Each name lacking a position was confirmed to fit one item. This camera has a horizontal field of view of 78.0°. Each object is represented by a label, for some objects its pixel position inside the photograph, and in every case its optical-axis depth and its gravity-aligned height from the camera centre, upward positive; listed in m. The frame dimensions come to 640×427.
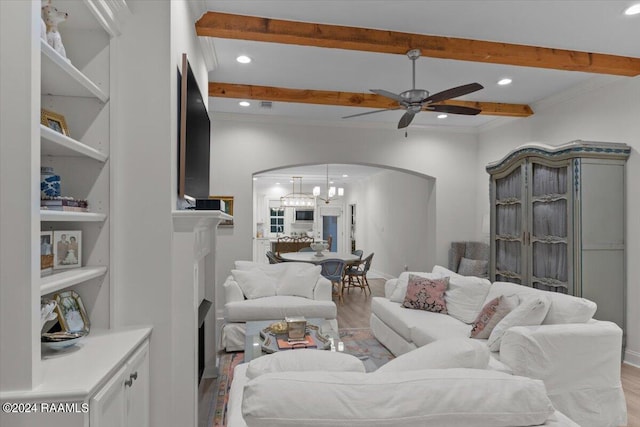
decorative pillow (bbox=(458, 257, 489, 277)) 5.71 -0.72
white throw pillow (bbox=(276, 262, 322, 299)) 4.66 -0.75
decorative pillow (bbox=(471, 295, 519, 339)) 3.07 -0.76
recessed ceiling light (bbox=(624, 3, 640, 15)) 2.79 +1.50
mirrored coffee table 2.72 -0.93
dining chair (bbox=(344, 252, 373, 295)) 7.38 -1.05
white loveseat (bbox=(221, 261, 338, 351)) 4.15 -0.90
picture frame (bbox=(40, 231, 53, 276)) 1.65 -0.15
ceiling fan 3.23 +1.04
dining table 6.86 -0.72
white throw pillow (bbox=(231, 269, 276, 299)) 4.52 -0.77
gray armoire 3.83 -0.02
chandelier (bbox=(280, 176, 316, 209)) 12.77 +0.61
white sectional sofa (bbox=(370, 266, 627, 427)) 2.57 -0.93
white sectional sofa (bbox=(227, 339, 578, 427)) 1.16 -0.55
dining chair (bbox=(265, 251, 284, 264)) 7.03 -0.73
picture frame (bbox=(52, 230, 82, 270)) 1.79 -0.15
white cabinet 1.42 -0.74
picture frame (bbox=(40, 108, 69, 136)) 1.75 +0.44
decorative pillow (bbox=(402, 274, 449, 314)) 3.96 -0.78
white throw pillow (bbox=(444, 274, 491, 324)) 3.71 -0.77
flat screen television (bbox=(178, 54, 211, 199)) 2.31 +0.54
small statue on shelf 1.60 +0.81
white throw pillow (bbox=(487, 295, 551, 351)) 2.75 -0.69
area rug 2.81 -1.43
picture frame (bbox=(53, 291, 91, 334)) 1.75 -0.43
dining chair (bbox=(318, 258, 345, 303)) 6.55 -0.83
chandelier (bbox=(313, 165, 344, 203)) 10.20 +0.71
